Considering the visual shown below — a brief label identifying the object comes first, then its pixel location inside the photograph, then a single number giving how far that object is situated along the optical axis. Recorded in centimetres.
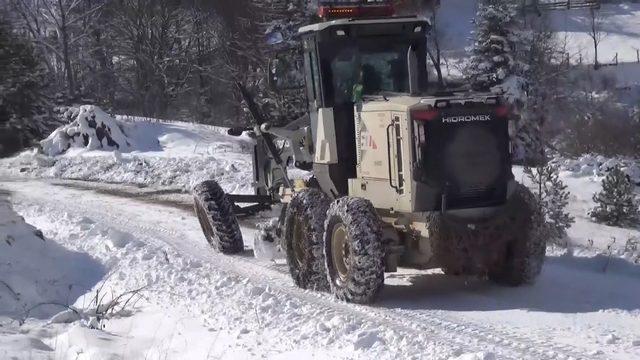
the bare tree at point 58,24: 4172
